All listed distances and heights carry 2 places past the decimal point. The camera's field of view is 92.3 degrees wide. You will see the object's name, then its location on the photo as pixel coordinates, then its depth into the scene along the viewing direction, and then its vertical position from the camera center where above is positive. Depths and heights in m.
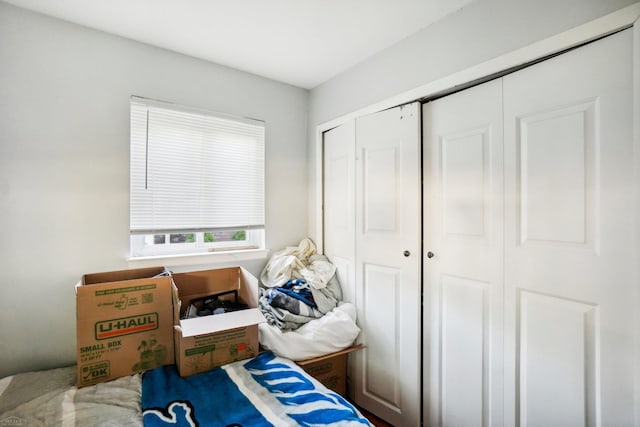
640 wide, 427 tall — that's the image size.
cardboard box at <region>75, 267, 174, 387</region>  1.43 -0.55
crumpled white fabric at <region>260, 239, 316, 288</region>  2.31 -0.38
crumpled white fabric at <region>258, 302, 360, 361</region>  1.85 -0.76
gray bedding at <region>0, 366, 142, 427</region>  1.22 -0.81
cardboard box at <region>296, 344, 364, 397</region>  2.08 -1.08
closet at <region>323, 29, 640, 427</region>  1.18 -0.17
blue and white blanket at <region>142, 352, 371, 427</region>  1.24 -0.82
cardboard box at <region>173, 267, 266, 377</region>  1.54 -0.63
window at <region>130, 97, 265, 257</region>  2.00 +0.25
